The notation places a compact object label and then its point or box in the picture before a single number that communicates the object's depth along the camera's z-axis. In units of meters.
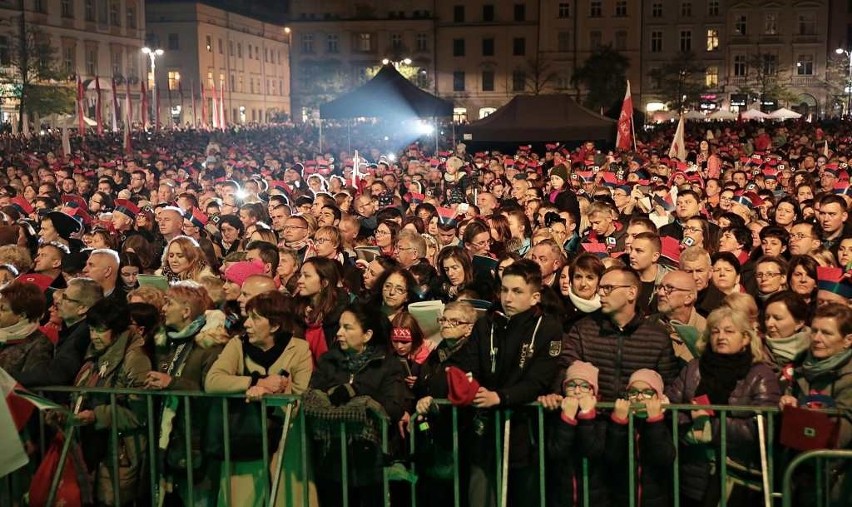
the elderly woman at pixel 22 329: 6.27
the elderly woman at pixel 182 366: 5.71
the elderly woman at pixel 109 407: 5.73
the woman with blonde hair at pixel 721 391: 5.21
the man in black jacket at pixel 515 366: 5.57
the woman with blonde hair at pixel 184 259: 8.28
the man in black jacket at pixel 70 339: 6.01
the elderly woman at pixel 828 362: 5.29
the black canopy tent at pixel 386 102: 29.00
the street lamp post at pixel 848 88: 63.56
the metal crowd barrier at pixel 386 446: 5.06
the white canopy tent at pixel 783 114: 53.19
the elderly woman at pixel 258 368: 5.64
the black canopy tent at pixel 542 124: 31.41
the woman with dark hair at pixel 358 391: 5.55
